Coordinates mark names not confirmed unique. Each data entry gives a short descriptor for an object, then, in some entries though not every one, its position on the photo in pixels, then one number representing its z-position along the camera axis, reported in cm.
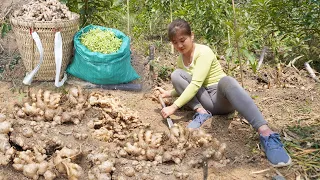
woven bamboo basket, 395
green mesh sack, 402
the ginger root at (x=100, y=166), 244
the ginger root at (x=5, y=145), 250
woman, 278
